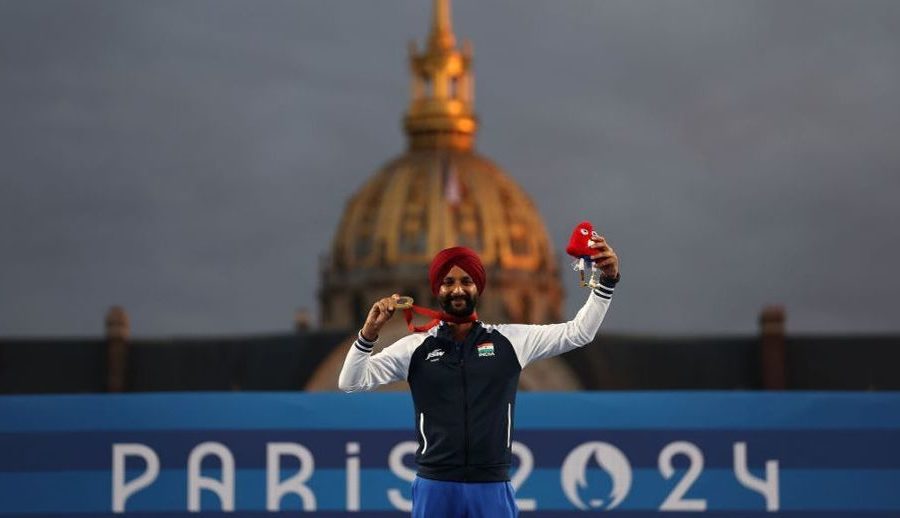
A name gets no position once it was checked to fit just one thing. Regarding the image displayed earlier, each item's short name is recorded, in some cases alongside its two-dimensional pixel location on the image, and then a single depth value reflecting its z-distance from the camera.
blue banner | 13.27
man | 8.79
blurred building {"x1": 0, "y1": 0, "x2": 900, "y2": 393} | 51.75
